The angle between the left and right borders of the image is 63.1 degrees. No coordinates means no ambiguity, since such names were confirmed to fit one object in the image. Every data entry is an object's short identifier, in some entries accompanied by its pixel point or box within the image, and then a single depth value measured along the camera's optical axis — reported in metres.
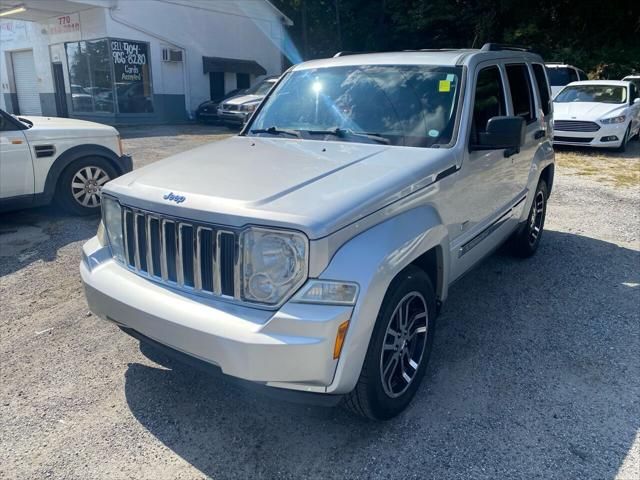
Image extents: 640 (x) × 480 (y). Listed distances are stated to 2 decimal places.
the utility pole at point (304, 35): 29.12
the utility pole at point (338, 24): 29.26
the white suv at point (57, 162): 5.88
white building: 19.50
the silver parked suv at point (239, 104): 16.95
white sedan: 11.95
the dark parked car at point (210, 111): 19.27
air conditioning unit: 21.03
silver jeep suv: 2.35
